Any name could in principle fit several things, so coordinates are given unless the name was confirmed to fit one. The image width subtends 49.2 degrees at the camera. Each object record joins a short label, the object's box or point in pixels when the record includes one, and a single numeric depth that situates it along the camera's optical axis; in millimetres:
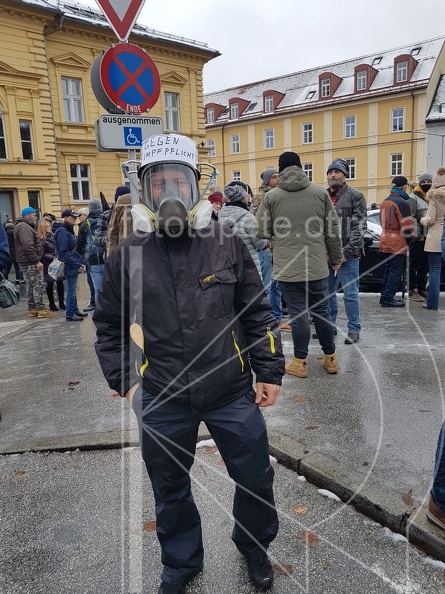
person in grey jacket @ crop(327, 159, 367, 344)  5766
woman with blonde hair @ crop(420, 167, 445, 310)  7129
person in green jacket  4730
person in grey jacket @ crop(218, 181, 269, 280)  5875
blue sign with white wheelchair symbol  4371
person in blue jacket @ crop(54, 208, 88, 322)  8578
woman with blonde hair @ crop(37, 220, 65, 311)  9812
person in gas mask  2139
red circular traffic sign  4289
